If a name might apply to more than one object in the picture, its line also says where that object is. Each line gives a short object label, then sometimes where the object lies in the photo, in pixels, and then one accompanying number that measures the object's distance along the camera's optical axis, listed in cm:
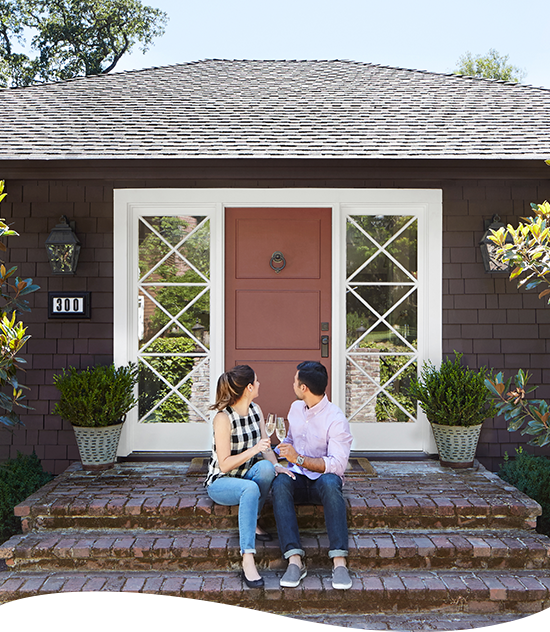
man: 274
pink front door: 435
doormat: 385
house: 429
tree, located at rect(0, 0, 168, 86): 1606
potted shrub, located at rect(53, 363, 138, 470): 379
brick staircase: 270
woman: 282
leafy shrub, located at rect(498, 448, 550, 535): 360
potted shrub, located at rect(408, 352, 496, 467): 385
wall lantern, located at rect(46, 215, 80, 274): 413
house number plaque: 425
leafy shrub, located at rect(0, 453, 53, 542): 347
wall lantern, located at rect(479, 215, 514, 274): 415
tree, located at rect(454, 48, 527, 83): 2002
